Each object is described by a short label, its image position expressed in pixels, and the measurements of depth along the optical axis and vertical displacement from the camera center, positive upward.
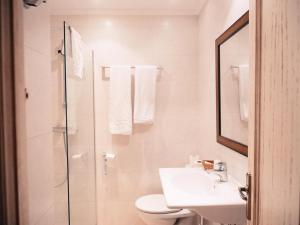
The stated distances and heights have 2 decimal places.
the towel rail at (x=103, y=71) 2.46 +0.34
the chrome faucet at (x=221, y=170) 1.60 -0.50
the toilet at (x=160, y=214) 1.99 -1.00
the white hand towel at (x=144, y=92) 2.36 +0.10
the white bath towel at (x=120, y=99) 2.35 +0.03
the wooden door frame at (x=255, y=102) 0.79 +0.00
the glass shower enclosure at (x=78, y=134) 1.62 -0.27
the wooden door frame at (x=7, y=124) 0.64 -0.06
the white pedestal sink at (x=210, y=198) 1.24 -0.58
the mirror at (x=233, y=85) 1.40 +0.11
